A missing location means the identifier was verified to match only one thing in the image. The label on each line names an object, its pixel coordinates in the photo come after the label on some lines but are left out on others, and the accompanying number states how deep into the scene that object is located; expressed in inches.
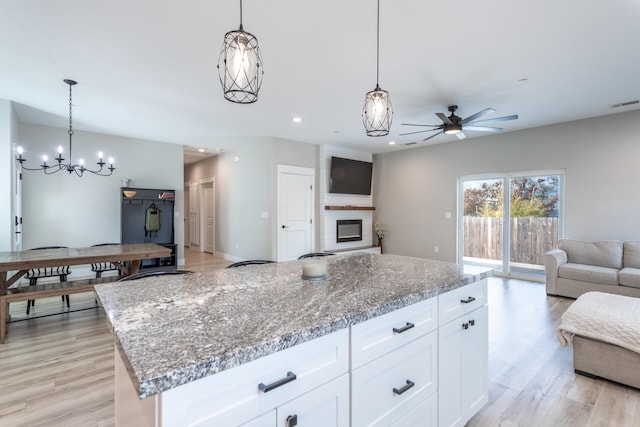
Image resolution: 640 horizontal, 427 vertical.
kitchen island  30.5
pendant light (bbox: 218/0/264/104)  63.3
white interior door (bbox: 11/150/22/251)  165.2
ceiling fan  155.7
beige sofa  156.3
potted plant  306.7
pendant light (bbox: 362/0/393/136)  89.7
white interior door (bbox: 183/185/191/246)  386.9
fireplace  283.9
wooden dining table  114.0
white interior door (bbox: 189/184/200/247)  358.6
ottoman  85.5
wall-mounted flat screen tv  274.1
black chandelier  134.3
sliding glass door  212.4
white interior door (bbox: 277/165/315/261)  243.8
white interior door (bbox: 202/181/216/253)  324.2
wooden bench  115.8
